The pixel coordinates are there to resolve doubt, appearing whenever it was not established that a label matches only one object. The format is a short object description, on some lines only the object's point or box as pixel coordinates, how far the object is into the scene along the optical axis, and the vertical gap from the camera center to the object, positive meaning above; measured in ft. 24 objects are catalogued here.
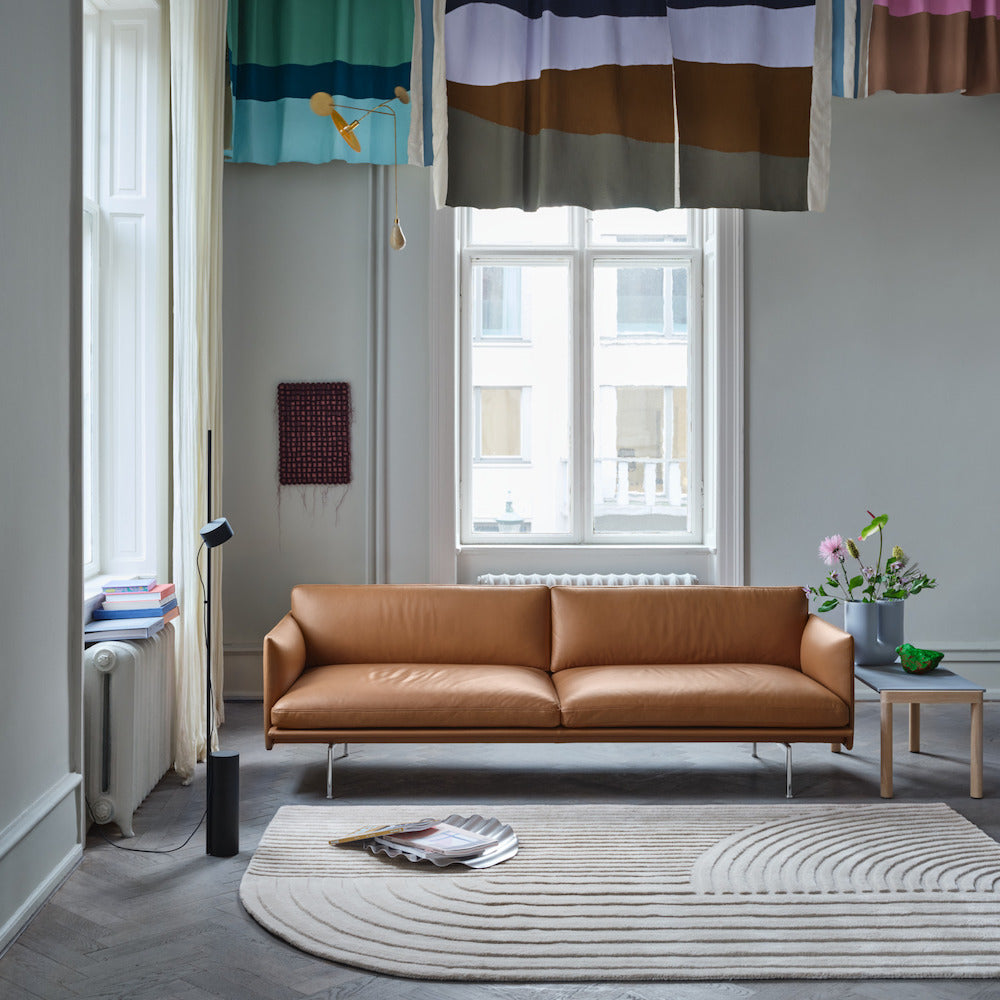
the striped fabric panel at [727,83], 14.82 +5.75
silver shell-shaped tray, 9.28 -3.89
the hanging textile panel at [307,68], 15.26 +6.16
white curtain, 12.23 +1.51
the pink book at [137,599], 11.19 -1.68
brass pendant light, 13.28 +4.82
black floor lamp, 9.55 -3.47
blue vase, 12.66 -2.29
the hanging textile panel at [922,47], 14.96 +6.38
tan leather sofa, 11.23 -2.73
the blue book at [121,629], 10.52 -1.92
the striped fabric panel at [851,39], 14.84 +6.46
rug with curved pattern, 7.56 -3.93
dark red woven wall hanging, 16.10 +0.46
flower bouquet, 12.93 -1.62
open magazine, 9.39 -3.83
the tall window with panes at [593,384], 17.02 +1.28
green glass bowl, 12.00 -2.52
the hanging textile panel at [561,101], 14.78 +5.45
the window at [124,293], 12.39 +2.12
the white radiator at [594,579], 16.19 -2.06
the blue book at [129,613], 11.14 -1.83
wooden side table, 11.36 -2.85
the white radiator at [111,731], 10.14 -2.91
